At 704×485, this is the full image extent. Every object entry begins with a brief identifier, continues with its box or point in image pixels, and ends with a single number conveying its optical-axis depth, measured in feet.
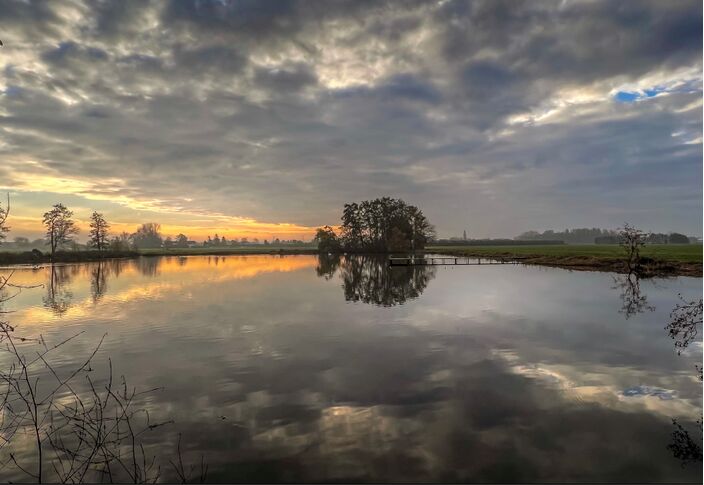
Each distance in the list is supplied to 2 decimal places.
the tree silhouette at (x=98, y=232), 419.33
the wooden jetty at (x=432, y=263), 274.36
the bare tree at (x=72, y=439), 27.53
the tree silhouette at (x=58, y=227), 349.61
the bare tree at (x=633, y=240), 179.11
